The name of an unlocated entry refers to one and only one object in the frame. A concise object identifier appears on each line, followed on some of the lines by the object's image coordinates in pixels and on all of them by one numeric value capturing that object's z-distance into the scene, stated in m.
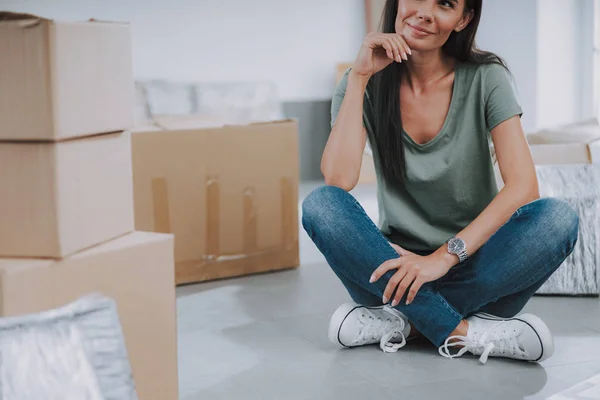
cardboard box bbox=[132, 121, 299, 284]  2.56
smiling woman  1.80
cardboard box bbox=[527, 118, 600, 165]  2.57
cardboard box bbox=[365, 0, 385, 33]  5.17
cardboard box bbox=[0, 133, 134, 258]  1.28
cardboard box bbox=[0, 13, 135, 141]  1.24
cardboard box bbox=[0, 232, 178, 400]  1.25
